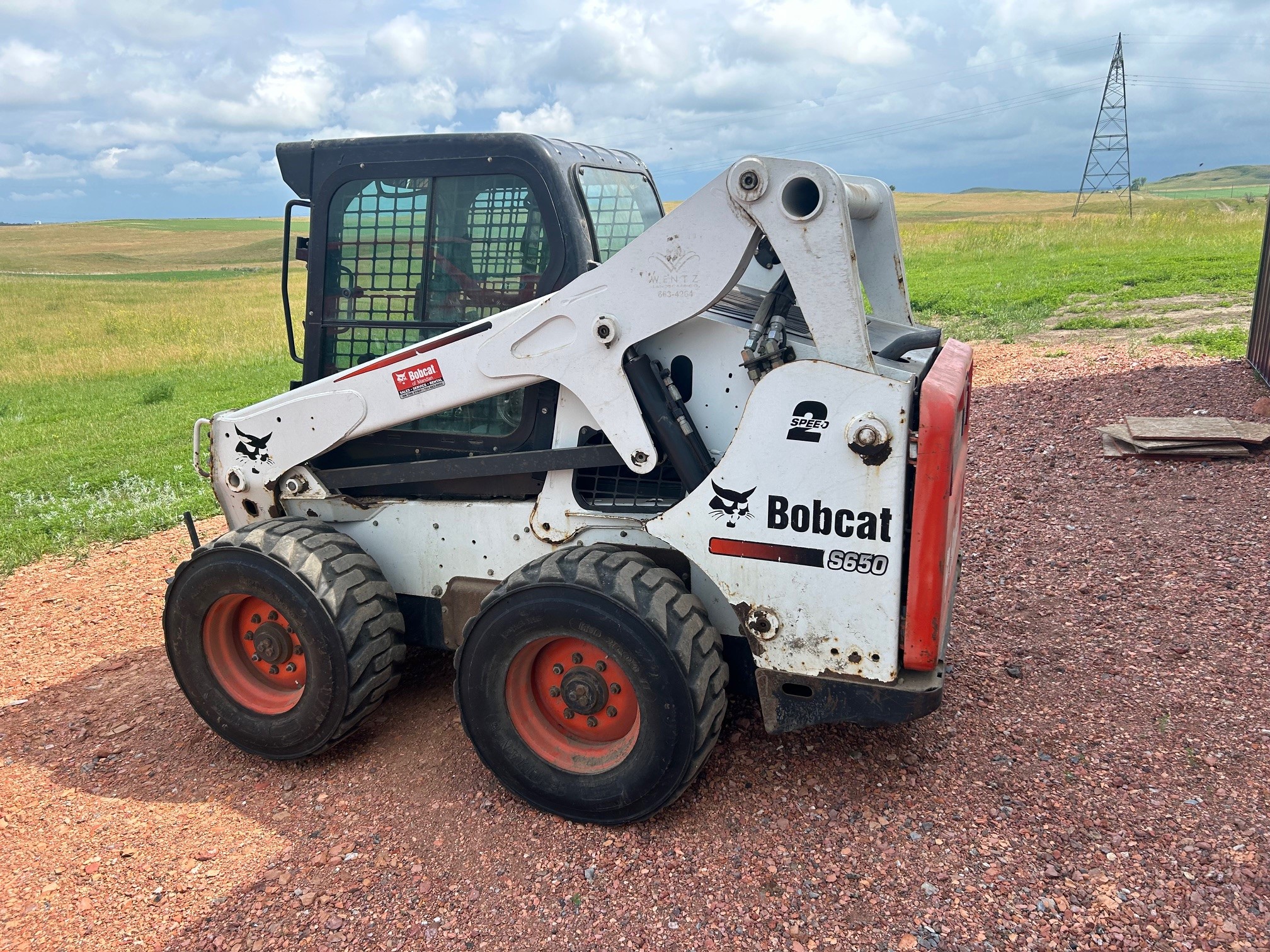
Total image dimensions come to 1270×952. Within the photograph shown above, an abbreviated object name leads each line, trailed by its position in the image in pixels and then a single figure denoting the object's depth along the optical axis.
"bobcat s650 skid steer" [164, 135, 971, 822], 3.27
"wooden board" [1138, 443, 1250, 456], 7.20
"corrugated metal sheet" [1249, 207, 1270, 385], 9.15
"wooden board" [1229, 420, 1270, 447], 7.19
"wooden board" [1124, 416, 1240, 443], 7.28
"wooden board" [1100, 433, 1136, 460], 7.61
